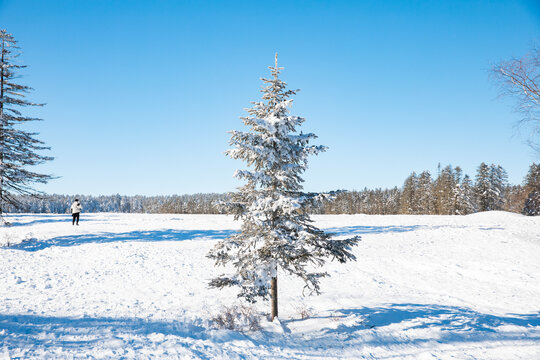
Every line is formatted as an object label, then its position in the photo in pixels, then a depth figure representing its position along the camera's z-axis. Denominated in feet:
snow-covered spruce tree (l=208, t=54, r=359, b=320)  21.04
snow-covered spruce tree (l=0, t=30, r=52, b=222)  47.14
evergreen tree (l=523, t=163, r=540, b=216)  133.28
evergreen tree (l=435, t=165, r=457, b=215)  184.85
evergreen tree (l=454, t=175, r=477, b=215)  176.14
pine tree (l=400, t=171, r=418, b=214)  233.35
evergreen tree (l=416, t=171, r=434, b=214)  209.81
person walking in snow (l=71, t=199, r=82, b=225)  68.70
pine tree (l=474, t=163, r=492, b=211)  178.11
